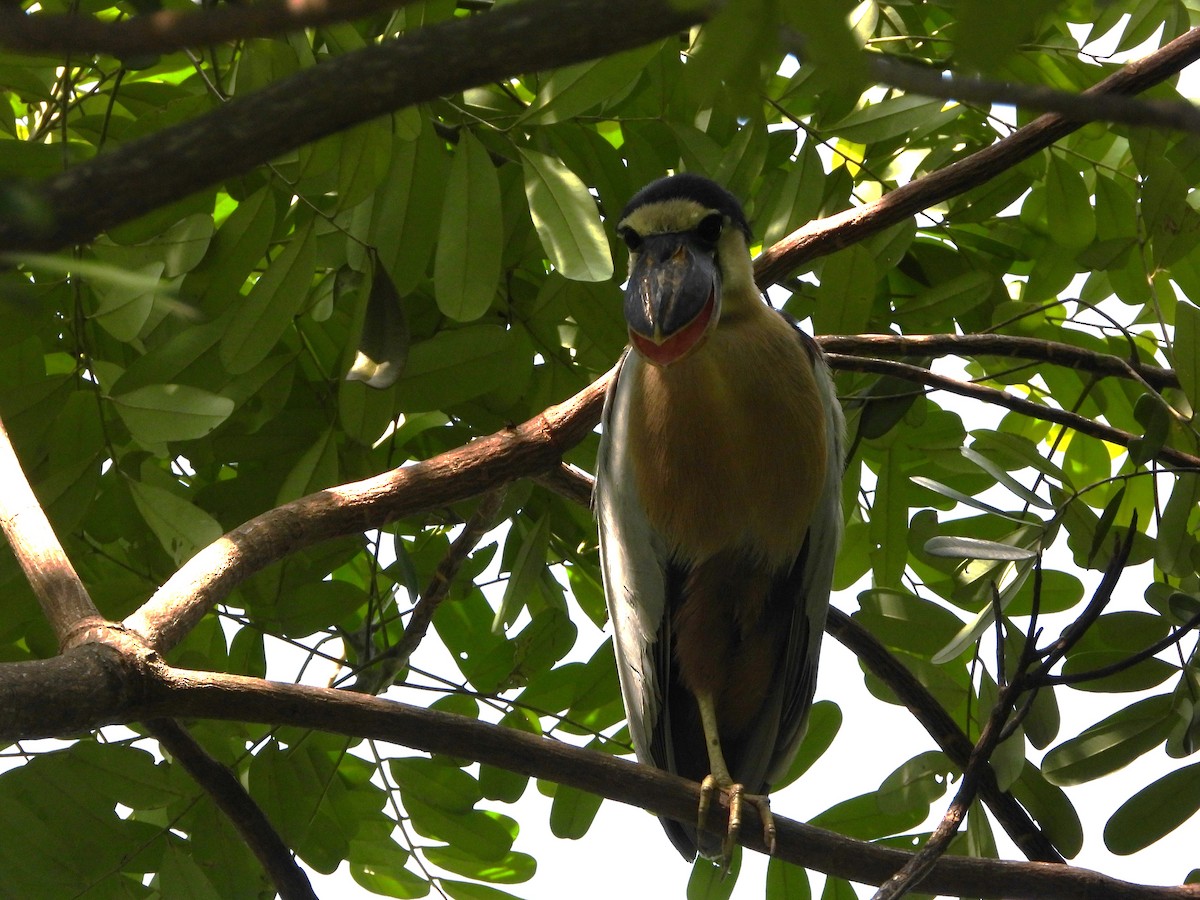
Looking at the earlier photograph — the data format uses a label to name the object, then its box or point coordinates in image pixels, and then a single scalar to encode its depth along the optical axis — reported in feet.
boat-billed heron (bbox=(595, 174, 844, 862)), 39.80
